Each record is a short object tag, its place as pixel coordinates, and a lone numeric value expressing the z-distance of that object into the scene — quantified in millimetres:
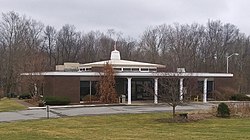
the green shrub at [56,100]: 39094
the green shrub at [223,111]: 27189
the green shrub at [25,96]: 50594
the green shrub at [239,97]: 47975
